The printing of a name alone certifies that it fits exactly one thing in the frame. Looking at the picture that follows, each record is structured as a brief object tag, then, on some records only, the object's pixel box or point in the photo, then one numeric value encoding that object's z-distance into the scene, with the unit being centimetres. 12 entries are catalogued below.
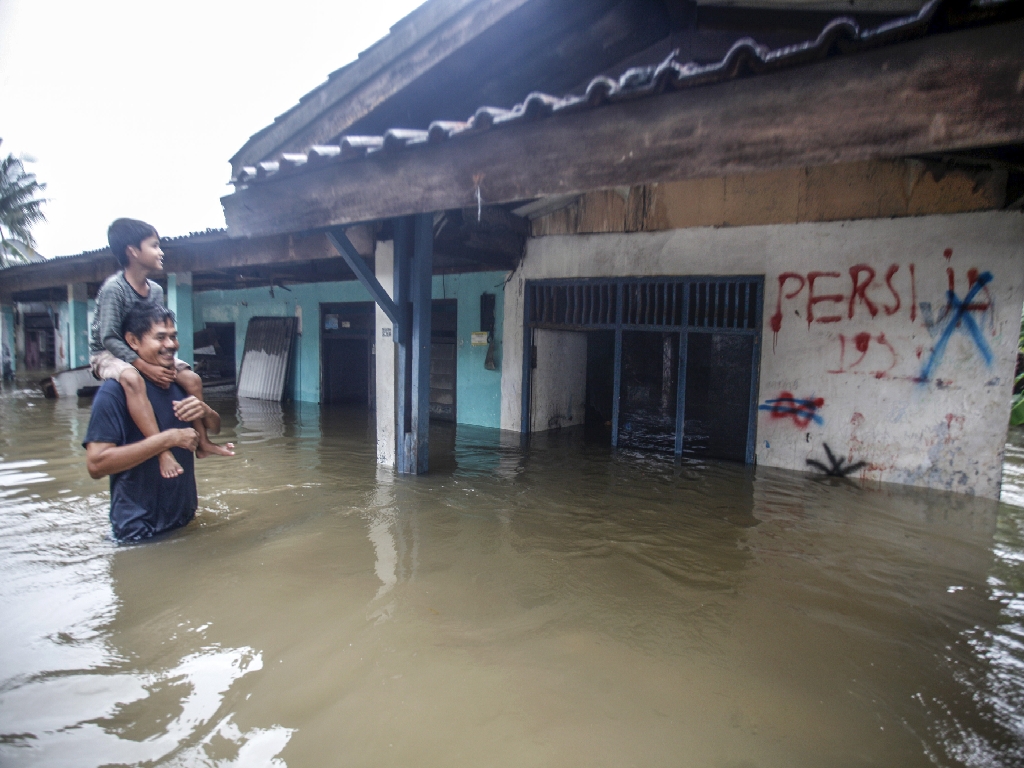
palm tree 2553
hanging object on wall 925
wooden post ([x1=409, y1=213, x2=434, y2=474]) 571
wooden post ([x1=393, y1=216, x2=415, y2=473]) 582
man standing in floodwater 330
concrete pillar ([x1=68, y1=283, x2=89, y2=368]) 1364
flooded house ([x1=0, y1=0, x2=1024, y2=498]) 242
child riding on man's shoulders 338
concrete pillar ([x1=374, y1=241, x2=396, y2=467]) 608
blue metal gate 697
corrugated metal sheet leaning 1291
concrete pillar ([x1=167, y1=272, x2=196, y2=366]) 902
